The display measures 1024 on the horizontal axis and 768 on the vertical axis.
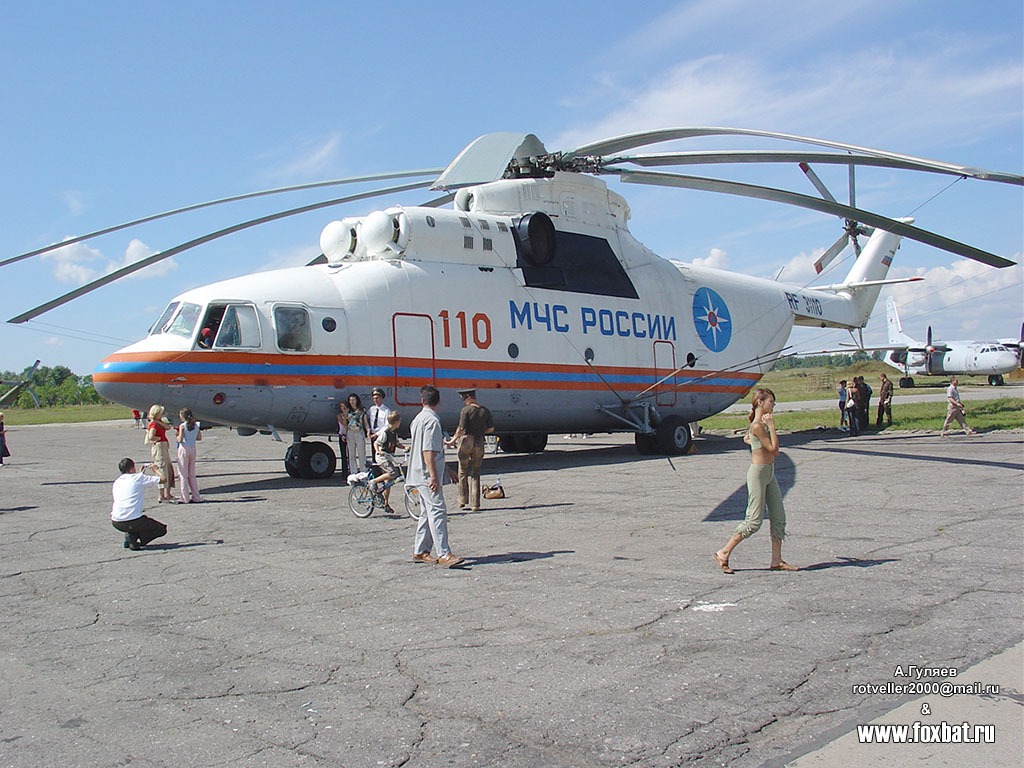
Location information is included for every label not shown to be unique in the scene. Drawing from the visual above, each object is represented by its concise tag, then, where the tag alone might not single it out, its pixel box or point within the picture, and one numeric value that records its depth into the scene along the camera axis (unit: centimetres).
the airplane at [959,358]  5319
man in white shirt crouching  862
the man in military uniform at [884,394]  2361
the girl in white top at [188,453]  1241
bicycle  1048
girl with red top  1283
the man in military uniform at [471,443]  1110
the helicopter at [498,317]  1356
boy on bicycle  1063
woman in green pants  690
